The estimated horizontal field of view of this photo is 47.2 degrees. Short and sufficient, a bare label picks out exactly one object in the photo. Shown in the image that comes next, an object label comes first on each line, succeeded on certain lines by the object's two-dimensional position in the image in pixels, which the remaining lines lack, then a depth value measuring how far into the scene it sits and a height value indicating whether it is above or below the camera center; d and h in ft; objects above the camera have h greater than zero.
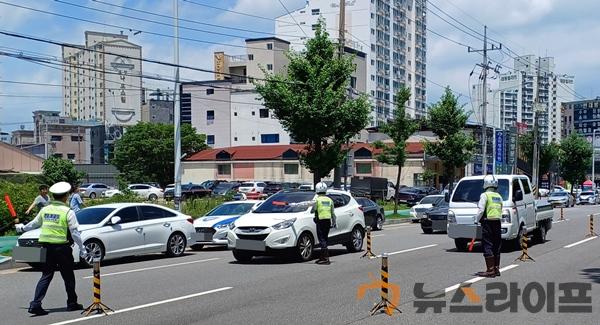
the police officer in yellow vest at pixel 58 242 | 31.22 -3.71
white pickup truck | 57.57 -4.27
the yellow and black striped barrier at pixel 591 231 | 78.29 -8.15
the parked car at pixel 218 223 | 65.62 -6.04
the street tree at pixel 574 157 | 254.27 +1.41
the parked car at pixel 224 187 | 172.27 -6.91
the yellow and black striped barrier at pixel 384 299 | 29.48 -6.24
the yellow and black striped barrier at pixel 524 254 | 51.90 -7.07
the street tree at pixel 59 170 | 164.90 -2.42
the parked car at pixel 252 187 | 173.81 -6.86
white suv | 49.85 -5.15
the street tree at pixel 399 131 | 131.10 +5.77
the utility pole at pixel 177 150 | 85.35 +1.38
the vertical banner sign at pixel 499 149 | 199.31 +3.41
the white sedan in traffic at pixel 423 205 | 103.71 -6.74
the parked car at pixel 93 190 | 205.67 -8.98
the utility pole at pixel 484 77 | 156.56 +20.63
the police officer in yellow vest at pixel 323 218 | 49.57 -4.13
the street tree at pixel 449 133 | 146.41 +5.99
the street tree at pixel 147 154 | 249.55 +2.41
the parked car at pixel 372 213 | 90.89 -7.05
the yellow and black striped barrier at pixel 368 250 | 54.13 -7.08
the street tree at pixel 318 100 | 96.48 +8.56
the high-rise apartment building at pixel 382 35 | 377.09 +72.50
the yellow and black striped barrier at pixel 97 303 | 30.09 -6.49
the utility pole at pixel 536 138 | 185.98 +6.21
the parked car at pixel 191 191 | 152.99 -7.18
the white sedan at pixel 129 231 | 51.24 -5.58
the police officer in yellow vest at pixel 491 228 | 43.04 -4.32
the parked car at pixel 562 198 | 175.83 -9.67
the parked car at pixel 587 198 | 215.92 -11.75
